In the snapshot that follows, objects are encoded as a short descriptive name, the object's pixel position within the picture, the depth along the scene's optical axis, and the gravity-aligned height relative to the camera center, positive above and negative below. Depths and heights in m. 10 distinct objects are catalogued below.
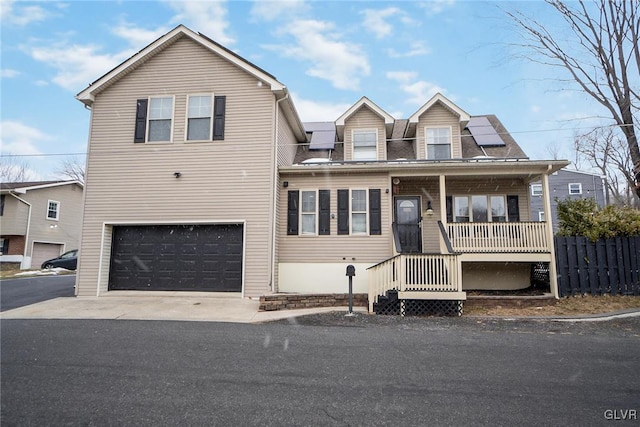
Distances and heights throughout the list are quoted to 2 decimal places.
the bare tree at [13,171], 31.67 +8.06
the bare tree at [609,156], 20.95 +6.66
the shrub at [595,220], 9.73 +1.13
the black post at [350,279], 8.11 -0.48
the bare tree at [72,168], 34.28 +8.69
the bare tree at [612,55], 11.86 +7.38
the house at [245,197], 10.32 +1.94
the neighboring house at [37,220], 21.59 +2.39
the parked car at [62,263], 20.42 -0.32
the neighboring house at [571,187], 27.62 +5.80
